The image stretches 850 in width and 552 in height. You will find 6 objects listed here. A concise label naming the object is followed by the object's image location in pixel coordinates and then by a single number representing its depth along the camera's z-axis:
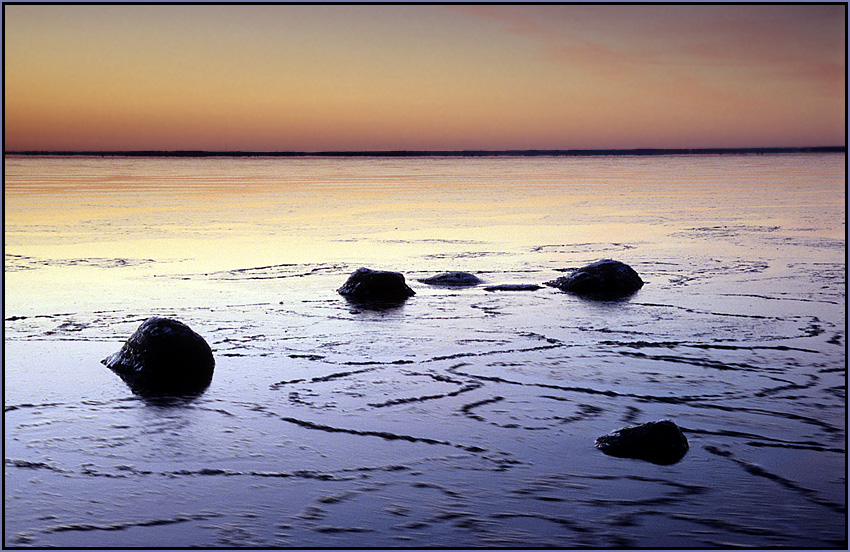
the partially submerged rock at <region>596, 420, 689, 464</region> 4.78
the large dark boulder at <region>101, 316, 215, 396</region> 6.31
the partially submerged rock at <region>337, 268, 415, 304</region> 9.67
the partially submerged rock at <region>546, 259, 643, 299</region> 10.03
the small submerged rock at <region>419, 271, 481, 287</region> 10.70
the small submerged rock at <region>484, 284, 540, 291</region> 10.29
